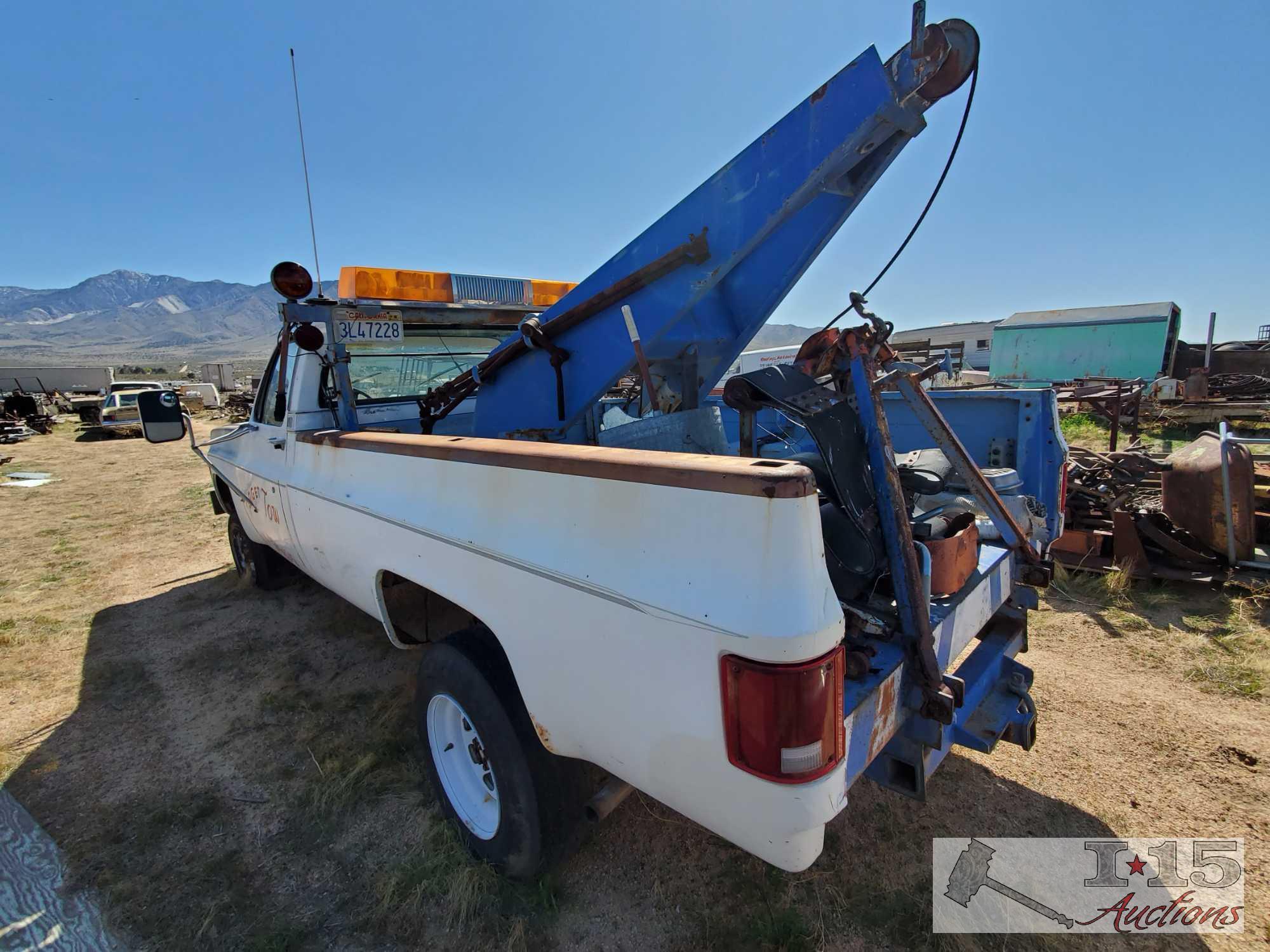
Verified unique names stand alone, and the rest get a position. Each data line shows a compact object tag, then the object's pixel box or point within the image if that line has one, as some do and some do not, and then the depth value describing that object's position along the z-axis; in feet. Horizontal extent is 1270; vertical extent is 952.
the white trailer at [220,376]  143.58
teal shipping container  78.79
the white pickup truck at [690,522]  4.43
